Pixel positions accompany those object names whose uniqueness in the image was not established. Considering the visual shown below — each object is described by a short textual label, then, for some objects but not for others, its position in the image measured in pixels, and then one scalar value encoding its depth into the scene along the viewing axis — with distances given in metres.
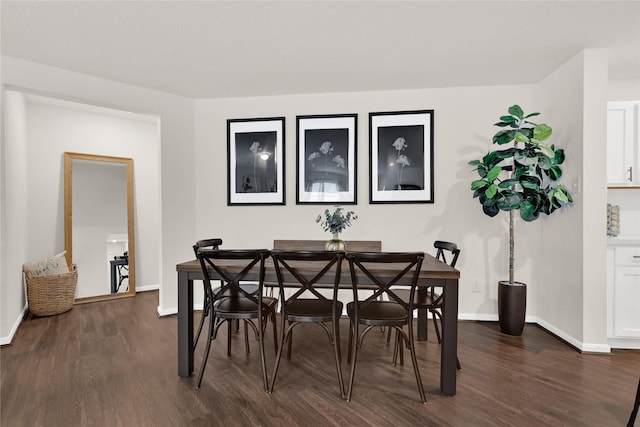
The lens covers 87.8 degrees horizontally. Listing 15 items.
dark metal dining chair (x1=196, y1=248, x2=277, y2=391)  2.18
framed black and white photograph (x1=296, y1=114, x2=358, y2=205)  3.84
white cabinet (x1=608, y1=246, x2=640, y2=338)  2.86
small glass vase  2.76
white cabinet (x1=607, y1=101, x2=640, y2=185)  2.97
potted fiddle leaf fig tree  3.00
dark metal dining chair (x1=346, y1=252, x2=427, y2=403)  2.02
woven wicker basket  3.65
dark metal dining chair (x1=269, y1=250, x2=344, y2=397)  2.10
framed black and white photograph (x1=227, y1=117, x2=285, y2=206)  3.98
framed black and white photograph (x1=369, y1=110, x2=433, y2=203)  3.71
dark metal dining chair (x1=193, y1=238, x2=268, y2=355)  2.52
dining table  2.14
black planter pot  3.15
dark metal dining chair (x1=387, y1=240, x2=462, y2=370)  2.53
